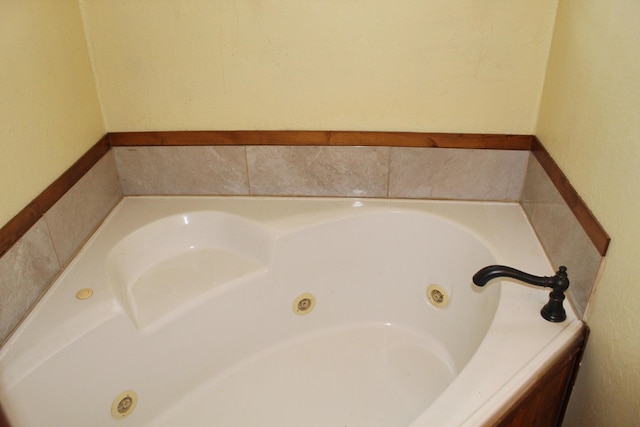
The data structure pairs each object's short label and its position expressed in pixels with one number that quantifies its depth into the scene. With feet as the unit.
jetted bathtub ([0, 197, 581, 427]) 4.22
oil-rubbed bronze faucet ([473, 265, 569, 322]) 3.80
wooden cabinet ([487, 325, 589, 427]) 3.49
